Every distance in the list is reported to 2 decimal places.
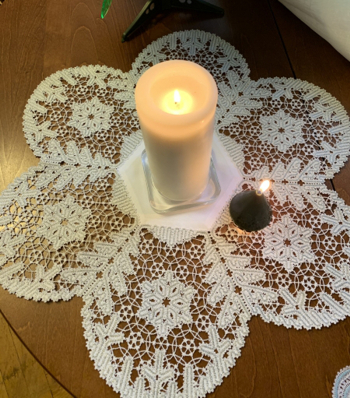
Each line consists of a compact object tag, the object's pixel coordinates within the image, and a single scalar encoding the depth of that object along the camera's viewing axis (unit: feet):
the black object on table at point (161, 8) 2.23
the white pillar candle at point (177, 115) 1.21
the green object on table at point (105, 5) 1.71
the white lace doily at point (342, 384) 1.45
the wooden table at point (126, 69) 1.48
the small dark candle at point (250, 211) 1.56
